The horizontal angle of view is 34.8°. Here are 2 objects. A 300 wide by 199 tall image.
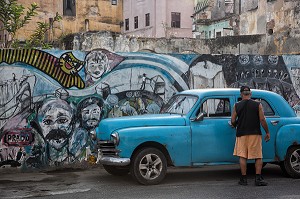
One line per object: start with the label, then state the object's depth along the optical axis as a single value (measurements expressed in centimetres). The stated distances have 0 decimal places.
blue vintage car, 849
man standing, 847
